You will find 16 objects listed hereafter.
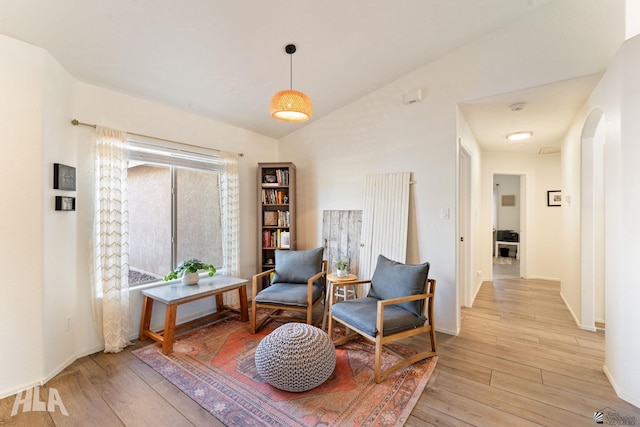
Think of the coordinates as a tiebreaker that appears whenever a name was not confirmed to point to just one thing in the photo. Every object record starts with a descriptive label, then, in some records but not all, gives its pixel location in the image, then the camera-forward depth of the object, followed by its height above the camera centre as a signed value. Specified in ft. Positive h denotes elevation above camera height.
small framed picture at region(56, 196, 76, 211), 7.38 +0.25
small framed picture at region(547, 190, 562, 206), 16.60 +0.91
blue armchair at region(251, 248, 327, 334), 9.38 -2.81
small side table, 9.95 -3.30
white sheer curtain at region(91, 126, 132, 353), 8.38 -1.00
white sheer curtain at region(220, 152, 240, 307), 12.07 -0.11
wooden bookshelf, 13.03 +0.12
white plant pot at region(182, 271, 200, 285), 9.92 -2.40
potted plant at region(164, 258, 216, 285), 9.91 -2.16
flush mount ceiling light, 12.69 +3.63
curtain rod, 7.97 +2.65
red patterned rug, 5.75 -4.30
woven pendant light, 6.99 +2.82
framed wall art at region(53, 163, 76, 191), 7.30 +0.97
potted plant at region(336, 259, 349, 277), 10.30 -2.15
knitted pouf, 6.36 -3.52
